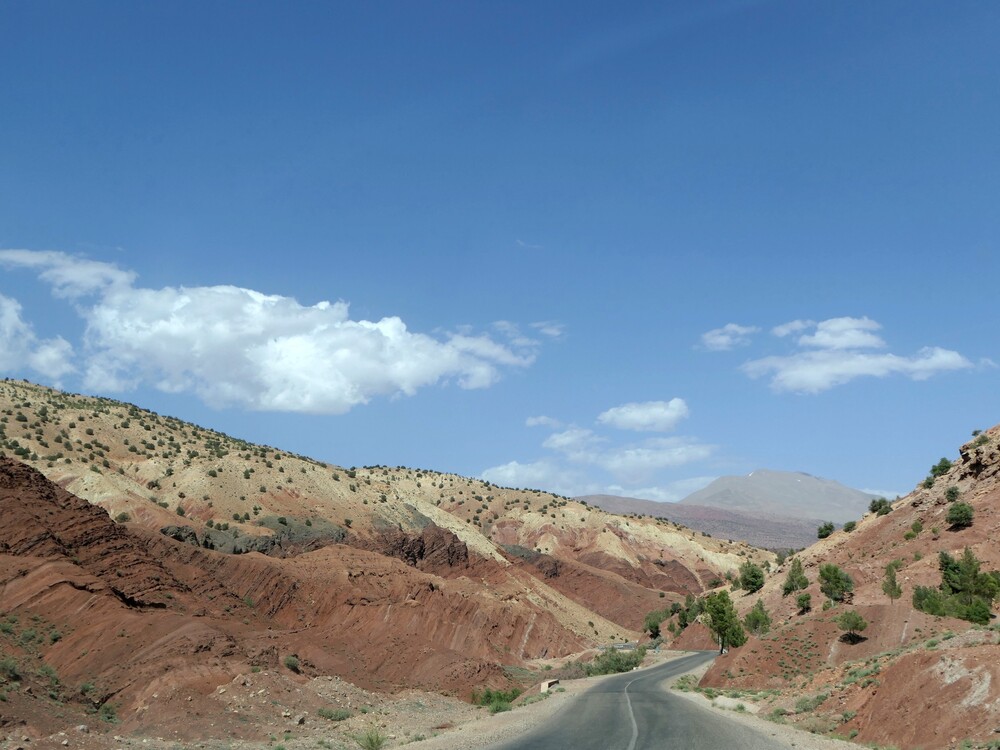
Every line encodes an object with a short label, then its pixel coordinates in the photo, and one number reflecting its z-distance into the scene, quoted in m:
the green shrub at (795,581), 61.50
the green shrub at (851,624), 38.25
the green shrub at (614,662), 59.16
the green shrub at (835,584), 51.34
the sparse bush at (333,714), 27.88
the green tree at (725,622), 55.43
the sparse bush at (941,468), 66.50
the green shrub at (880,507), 70.56
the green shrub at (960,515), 54.91
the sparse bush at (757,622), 54.14
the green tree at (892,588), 43.41
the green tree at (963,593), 35.81
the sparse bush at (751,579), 73.06
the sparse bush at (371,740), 23.39
